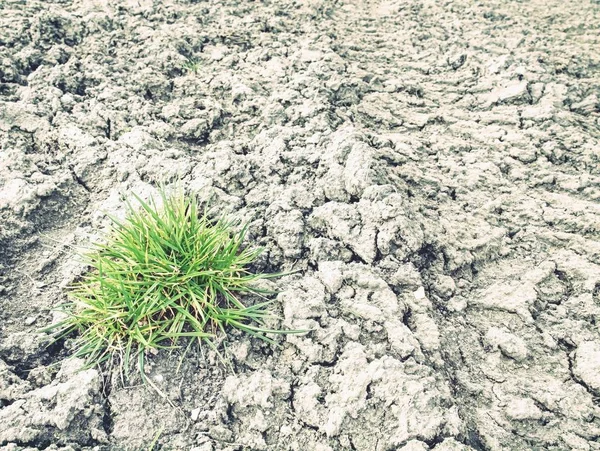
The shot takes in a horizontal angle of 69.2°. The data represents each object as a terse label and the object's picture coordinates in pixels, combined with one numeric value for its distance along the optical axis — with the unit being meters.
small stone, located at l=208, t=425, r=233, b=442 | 0.38
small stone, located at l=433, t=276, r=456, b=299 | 0.47
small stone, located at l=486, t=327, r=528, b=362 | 0.43
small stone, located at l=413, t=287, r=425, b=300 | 0.45
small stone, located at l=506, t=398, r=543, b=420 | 0.39
